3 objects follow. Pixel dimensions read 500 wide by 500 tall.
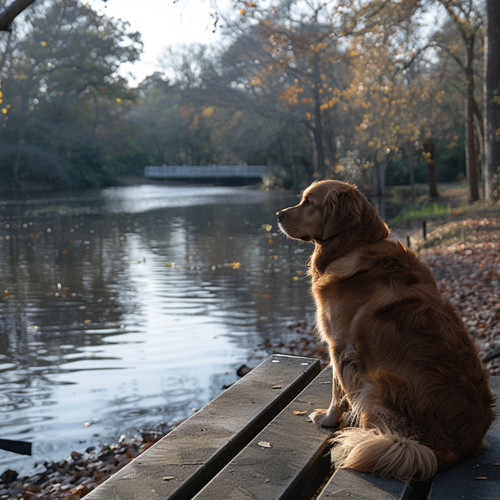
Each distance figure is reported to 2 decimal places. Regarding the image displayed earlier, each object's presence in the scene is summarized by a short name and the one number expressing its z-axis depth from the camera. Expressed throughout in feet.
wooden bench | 8.06
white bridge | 222.89
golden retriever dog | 9.15
